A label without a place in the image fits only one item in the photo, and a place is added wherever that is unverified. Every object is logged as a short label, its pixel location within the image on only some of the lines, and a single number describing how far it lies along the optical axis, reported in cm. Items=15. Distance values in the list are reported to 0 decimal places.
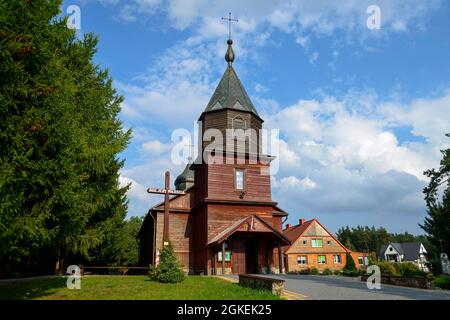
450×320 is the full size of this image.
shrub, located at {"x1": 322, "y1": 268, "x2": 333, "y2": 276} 3693
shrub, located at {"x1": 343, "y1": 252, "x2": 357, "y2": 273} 3625
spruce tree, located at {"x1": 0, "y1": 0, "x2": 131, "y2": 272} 940
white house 8156
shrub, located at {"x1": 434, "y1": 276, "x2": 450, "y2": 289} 1637
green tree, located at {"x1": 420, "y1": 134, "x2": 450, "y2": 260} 2534
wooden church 2314
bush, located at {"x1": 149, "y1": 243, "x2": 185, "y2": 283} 1543
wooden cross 1794
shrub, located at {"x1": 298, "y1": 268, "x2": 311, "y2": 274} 3892
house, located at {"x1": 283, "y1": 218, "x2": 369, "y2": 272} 4334
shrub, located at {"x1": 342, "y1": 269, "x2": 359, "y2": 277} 2141
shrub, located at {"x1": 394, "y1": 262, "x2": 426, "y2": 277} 1959
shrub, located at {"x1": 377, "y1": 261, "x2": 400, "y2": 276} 2322
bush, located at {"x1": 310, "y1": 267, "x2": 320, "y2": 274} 3930
